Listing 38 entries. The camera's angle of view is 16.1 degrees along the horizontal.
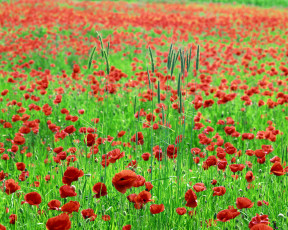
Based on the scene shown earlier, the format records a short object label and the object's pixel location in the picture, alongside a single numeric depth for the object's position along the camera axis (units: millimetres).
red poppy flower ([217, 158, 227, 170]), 4226
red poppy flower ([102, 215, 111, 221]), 3938
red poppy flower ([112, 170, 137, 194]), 3800
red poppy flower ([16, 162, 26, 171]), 4267
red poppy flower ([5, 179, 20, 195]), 3984
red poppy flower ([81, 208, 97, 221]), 3865
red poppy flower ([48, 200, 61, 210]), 3878
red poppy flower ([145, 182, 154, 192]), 3990
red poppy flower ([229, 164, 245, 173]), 4161
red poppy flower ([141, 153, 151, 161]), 4383
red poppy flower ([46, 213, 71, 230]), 3630
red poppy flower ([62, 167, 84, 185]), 3914
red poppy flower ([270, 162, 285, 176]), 4079
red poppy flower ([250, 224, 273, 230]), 3608
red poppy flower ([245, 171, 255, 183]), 4174
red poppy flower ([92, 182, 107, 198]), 3971
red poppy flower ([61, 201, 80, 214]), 3787
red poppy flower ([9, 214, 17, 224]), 3937
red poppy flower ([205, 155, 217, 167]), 4249
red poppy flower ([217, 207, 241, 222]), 3813
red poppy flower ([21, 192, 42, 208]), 3855
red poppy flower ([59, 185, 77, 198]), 3872
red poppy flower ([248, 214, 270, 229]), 3794
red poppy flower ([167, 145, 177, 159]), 4319
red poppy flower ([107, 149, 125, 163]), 4197
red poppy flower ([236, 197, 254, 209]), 3851
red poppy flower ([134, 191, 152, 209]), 3886
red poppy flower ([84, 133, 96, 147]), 4266
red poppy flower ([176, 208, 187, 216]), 3927
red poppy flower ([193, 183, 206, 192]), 4024
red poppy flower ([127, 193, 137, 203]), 3941
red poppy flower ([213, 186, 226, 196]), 4062
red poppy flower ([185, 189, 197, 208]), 3910
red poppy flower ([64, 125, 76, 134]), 4546
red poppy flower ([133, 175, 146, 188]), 3958
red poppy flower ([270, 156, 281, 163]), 4291
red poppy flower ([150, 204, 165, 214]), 3878
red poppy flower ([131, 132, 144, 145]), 4579
